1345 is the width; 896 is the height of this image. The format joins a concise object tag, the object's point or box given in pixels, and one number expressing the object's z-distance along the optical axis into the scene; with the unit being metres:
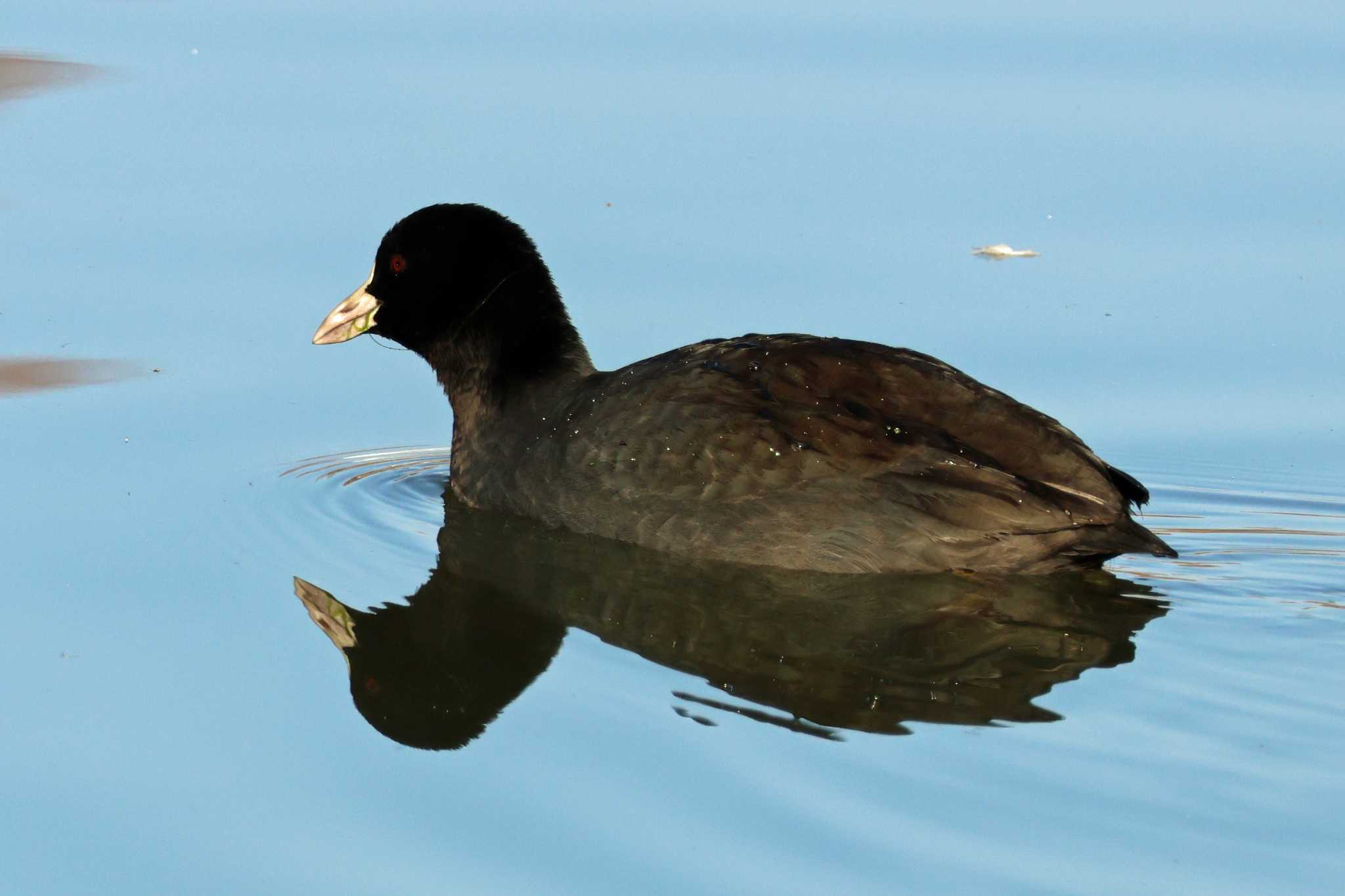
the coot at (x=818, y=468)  13.70
